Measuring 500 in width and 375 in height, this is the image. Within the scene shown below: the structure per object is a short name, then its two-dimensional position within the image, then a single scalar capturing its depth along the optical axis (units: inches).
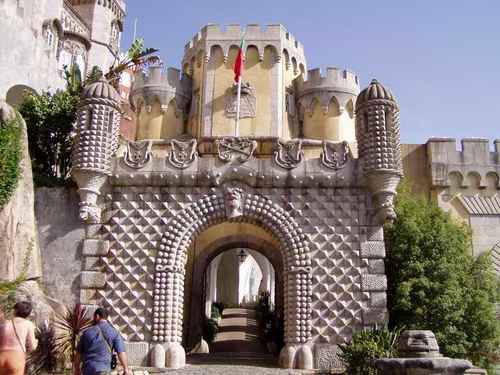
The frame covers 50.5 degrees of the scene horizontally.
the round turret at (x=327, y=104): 979.9
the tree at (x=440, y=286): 595.2
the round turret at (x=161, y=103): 985.5
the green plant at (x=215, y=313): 989.2
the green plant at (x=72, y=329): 498.6
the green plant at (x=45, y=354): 487.8
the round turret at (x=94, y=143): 587.8
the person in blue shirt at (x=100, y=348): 307.7
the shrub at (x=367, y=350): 489.1
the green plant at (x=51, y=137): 740.0
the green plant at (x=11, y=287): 492.7
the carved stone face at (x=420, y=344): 378.3
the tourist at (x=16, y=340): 274.1
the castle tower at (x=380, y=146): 586.6
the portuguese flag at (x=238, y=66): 809.1
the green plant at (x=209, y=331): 806.5
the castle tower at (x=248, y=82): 927.7
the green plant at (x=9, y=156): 577.0
